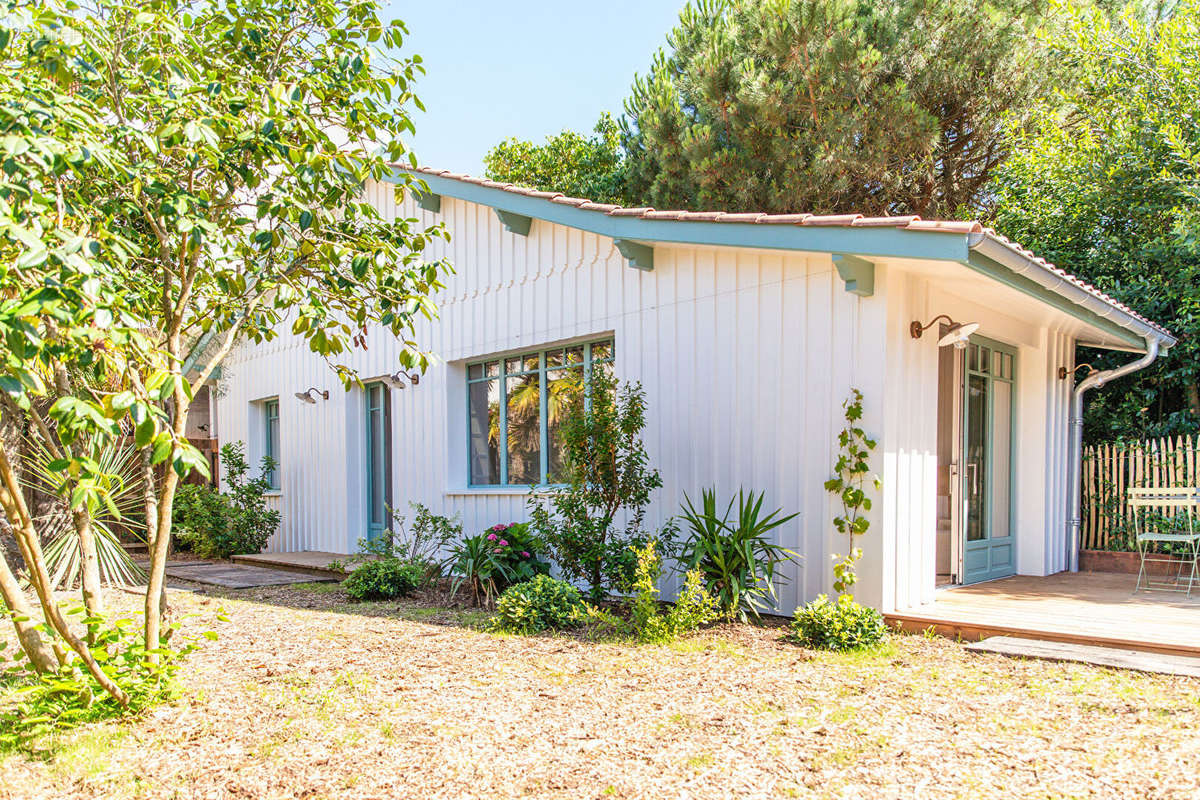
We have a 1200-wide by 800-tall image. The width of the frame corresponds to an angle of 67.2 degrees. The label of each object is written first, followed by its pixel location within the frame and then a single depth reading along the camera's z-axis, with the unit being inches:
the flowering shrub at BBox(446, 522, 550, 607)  297.9
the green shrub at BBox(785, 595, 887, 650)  220.8
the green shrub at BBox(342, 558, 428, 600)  319.9
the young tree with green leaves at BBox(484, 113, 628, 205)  761.6
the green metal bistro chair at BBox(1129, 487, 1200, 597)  294.4
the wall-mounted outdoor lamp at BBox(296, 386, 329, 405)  449.7
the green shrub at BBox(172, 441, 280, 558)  475.2
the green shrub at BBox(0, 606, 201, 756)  154.7
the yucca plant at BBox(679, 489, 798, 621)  248.5
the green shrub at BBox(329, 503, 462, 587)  349.5
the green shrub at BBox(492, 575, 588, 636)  252.1
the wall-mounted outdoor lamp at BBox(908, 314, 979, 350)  251.0
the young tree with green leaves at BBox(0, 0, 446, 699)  115.0
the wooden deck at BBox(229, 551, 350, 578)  395.9
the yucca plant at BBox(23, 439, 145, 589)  332.5
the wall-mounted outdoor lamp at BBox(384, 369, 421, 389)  387.0
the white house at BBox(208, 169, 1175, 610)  243.9
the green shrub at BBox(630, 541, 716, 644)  234.2
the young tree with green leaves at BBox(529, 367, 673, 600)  270.8
